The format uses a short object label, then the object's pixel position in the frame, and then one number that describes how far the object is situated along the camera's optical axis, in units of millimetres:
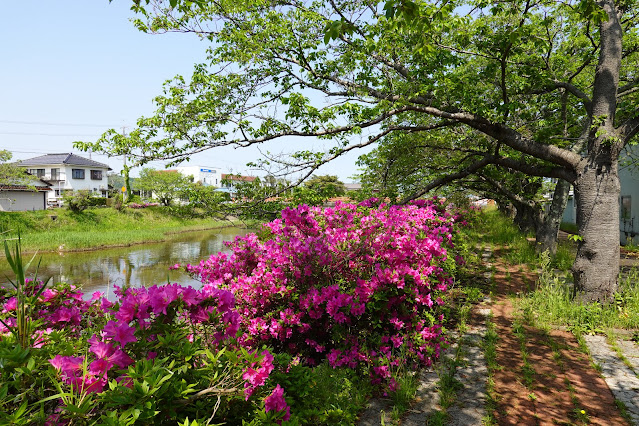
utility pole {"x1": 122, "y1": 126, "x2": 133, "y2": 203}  37584
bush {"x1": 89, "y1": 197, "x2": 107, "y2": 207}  34031
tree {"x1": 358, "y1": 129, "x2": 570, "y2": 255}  10422
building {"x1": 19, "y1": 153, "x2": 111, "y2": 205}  48031
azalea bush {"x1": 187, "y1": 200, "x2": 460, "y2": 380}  4281
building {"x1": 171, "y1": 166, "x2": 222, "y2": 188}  78025
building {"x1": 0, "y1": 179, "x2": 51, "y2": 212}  34312
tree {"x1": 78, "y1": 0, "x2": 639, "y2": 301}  6398
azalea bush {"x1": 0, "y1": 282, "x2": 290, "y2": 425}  1771
